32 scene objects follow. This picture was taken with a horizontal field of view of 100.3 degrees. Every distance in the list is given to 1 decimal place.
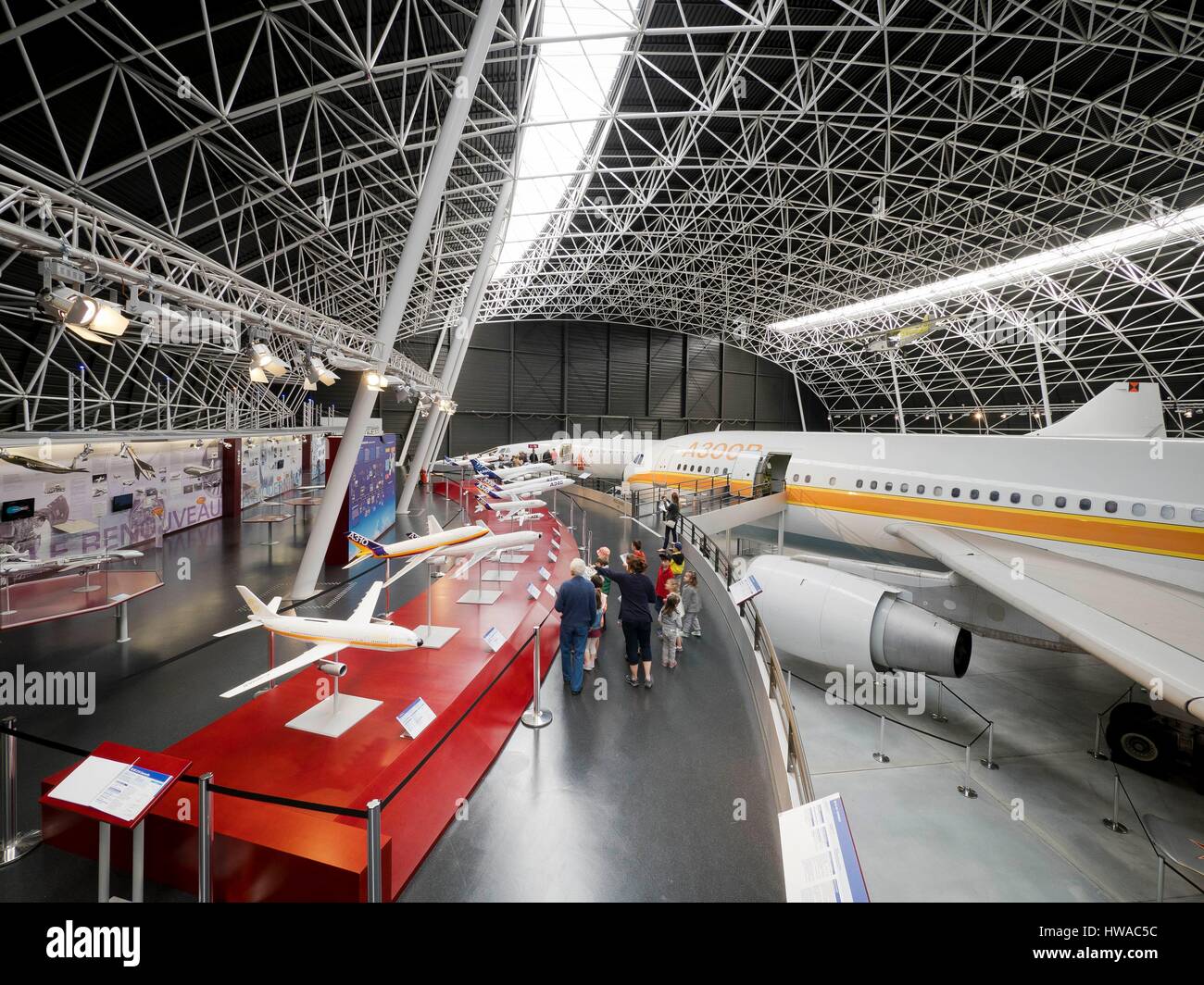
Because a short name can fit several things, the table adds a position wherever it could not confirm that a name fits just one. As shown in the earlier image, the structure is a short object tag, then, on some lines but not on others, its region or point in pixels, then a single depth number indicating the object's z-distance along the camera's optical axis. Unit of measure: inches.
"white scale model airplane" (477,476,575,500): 554.9
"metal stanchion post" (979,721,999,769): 339.3
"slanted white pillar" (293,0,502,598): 348.5
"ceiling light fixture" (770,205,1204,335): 819.4
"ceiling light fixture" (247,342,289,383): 337.1
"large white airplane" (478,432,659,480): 1034.4
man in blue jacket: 246.5
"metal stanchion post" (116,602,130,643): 326.6
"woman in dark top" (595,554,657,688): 256.4
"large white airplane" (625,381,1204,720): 275.3
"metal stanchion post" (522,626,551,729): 226.4
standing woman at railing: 467.7
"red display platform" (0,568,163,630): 285.0
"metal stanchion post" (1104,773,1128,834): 283.9
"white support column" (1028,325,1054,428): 1186.9
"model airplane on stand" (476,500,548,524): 494.9
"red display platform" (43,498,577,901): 139.0
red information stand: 115.5
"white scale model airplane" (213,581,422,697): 199.9
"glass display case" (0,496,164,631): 296.4
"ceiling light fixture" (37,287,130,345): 214.4
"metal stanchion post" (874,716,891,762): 346.3
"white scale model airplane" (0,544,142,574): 339.9
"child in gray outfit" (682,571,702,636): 329.1
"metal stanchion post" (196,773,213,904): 121.0
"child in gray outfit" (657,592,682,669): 283.3
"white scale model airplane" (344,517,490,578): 300.5
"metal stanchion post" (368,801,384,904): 112.5
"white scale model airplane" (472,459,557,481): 603.5
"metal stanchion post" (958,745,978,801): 312.0
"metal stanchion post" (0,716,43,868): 156.8
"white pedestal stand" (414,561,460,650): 283.0
